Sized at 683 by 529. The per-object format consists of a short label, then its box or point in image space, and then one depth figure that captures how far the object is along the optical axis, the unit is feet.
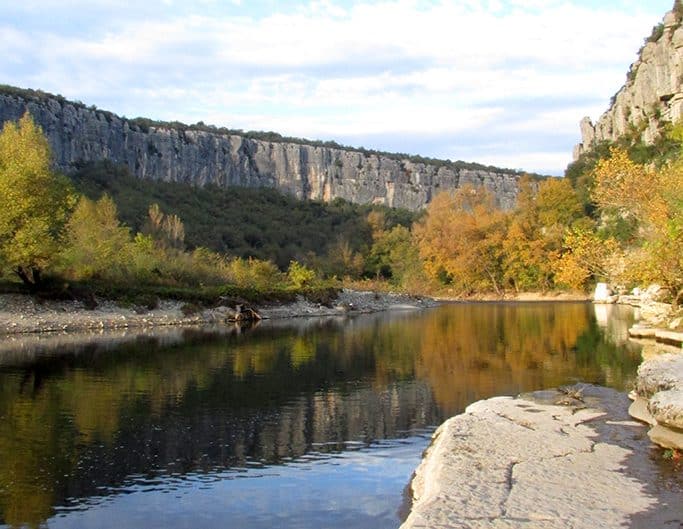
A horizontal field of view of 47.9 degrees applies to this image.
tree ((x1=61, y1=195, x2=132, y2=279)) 140.15
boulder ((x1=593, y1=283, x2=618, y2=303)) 214.48
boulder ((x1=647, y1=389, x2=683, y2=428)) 36.19
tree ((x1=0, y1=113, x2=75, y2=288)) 114.42
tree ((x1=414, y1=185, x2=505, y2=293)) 258.78
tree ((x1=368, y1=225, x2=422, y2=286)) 285.02
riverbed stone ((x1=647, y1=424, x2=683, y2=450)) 35.96
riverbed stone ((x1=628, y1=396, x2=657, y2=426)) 42.70
